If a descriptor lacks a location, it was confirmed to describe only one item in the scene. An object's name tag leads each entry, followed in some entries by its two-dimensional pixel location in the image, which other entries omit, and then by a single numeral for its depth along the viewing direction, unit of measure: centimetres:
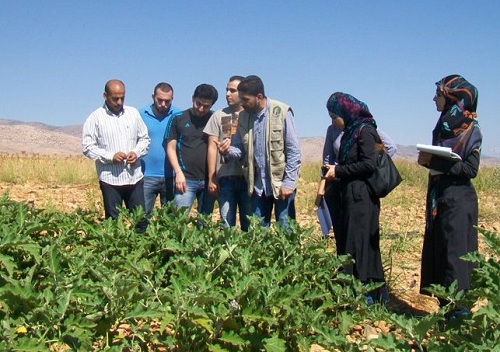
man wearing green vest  465
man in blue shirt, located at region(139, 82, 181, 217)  550
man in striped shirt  504
